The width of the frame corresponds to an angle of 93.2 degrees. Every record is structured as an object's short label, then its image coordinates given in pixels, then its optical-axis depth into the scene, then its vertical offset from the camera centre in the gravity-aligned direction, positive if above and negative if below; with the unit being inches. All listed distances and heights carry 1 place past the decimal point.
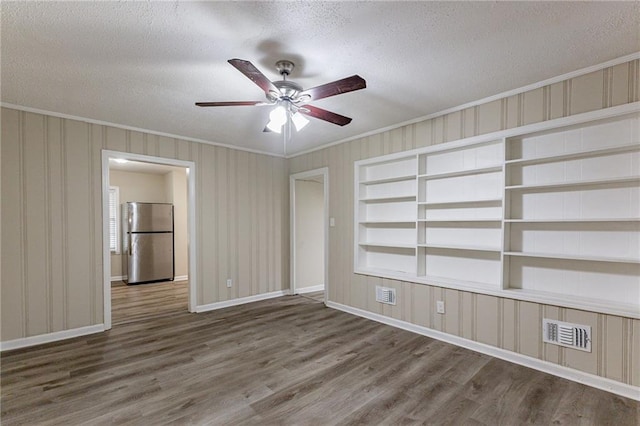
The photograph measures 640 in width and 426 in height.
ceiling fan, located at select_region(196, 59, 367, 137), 74.8 +32.7
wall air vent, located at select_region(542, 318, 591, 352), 94.0 -40.2
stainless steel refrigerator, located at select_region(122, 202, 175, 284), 246.5 -27.8
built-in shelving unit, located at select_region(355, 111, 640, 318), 92.2 -2.2
